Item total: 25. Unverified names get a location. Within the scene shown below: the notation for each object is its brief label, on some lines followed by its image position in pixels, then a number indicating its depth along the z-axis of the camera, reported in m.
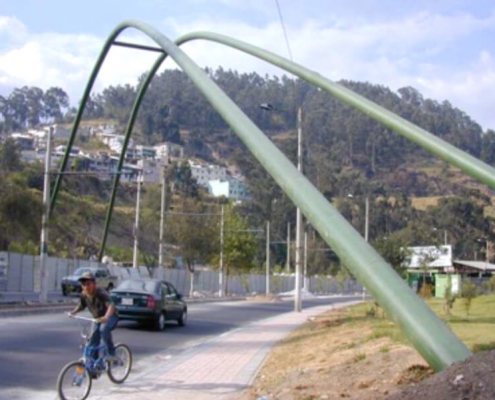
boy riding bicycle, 11.82
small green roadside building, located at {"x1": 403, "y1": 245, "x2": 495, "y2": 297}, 53.12
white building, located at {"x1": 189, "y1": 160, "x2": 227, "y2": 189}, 151.50
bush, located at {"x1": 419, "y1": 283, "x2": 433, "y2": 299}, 45.59
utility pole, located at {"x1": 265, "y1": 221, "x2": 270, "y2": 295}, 73.62
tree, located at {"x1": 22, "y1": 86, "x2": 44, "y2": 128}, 179.62
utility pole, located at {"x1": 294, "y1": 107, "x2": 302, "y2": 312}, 36.88
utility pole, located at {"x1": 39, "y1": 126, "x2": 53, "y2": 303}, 35.09
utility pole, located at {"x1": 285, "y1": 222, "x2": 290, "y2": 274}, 91.81
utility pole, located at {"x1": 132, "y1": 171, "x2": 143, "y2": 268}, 52.03
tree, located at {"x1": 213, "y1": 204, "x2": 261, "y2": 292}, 71.94
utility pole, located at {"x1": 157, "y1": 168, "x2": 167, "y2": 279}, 57.62
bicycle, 11.12
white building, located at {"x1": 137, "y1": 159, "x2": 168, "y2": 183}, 121.75
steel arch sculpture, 5.77
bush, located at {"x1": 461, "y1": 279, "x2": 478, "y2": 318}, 27.75
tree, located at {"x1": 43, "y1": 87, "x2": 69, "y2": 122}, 181.62
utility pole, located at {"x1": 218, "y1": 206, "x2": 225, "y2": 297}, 66.12
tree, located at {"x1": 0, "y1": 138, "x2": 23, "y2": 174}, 68.75
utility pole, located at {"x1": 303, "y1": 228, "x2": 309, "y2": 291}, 82.38
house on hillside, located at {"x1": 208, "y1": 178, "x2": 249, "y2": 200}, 143.75
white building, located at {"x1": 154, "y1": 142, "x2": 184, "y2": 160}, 152.38
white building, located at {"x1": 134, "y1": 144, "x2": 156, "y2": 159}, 147.15
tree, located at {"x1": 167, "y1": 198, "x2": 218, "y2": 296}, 66.56
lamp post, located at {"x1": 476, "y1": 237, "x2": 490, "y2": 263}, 94.31
